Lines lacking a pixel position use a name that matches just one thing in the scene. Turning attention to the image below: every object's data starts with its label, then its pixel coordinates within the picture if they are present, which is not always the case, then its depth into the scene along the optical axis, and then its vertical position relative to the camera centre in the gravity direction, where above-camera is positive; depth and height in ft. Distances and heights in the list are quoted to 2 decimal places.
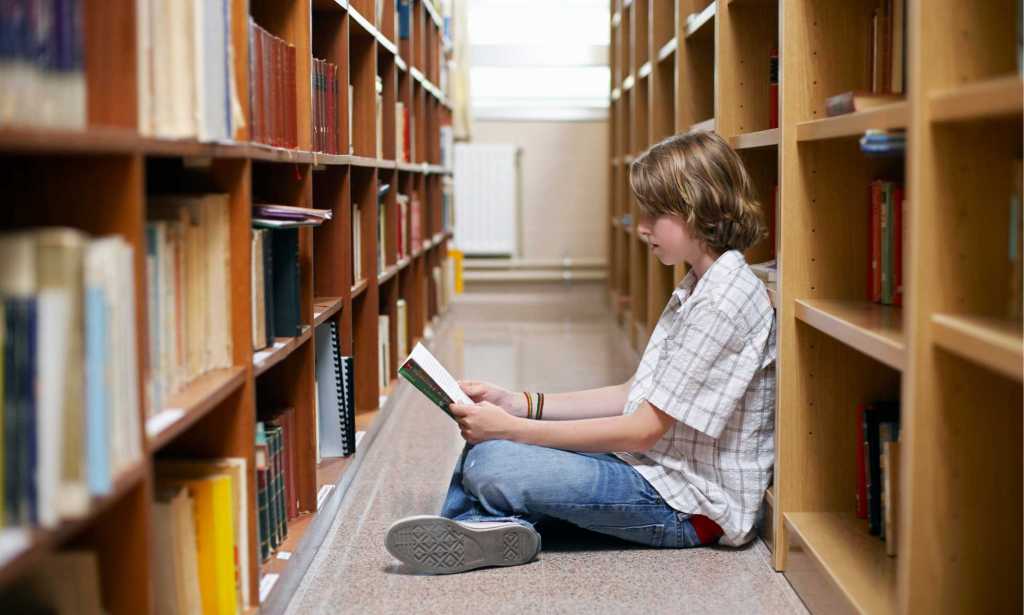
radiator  25.11 +0.73
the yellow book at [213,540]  5.46 -1.46
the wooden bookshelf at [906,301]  4.82 -0.36
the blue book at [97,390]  3.72 -0.51
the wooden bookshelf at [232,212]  4.19 +0.09
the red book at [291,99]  7.62 +0.89
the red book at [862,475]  6.90 -1.50
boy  7.04 -1.31
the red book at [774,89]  8.57 +1.03
